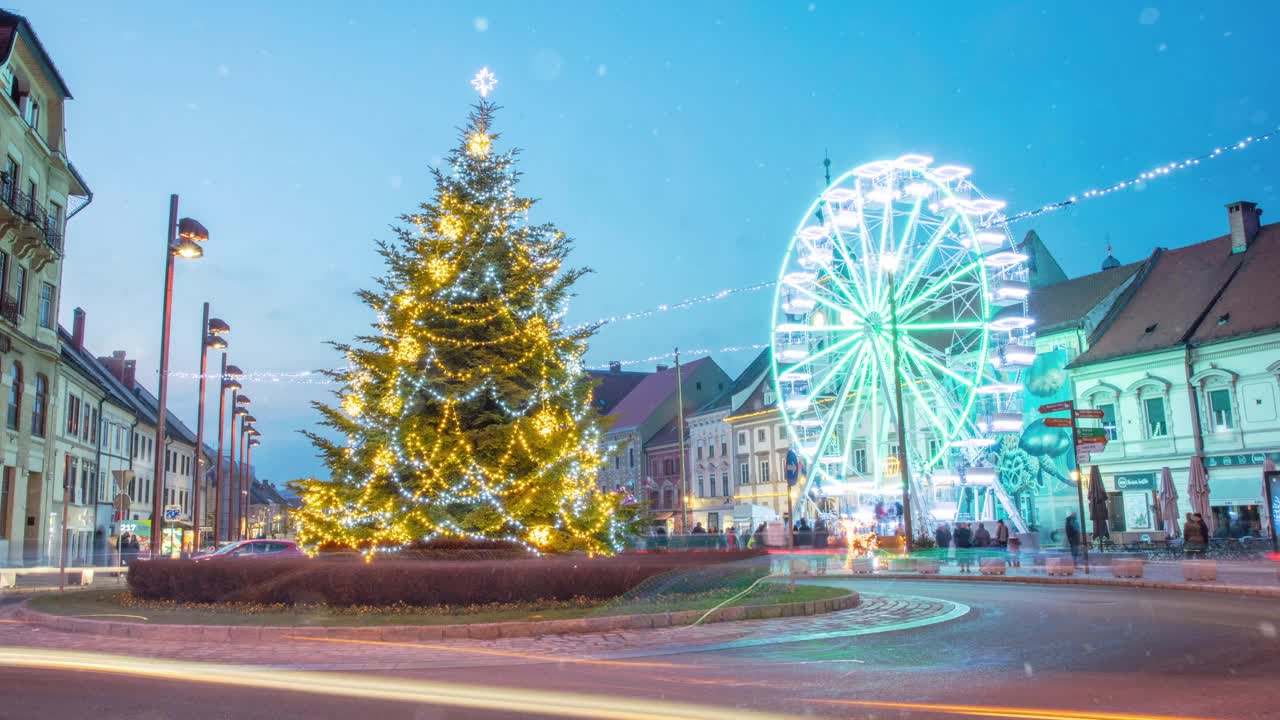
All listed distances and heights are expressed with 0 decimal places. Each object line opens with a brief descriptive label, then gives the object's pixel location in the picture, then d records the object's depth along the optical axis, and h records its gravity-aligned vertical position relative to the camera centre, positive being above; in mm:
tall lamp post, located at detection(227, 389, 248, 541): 46500 +6002
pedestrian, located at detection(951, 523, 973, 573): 32219 -502
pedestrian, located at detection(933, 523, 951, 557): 37875 -395
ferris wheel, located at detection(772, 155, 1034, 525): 38469 +8080
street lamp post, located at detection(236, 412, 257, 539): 57444 +6900
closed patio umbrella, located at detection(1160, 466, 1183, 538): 36375 +503
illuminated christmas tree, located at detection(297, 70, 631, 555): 19859 +2612
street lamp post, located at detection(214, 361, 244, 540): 36750 +5423
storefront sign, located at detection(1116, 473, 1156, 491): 45031 +1626
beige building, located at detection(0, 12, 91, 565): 33125 +9543
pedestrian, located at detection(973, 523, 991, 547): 35281 -415
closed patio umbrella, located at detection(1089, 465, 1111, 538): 29791 +489
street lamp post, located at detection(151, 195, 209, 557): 21734 +5703
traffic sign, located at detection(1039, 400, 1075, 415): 27516 +2955
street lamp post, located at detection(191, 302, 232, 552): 29578 +5763
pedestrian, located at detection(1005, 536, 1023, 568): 31439 -863
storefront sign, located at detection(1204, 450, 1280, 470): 39750 +2159
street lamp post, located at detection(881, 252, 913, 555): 34188 +4457
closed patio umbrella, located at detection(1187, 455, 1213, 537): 36188 +1080
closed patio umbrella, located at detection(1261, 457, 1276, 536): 35344 +117
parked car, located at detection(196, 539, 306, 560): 31923 +11
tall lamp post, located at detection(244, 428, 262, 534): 63506 +7193
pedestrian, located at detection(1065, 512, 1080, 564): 35750 -426
